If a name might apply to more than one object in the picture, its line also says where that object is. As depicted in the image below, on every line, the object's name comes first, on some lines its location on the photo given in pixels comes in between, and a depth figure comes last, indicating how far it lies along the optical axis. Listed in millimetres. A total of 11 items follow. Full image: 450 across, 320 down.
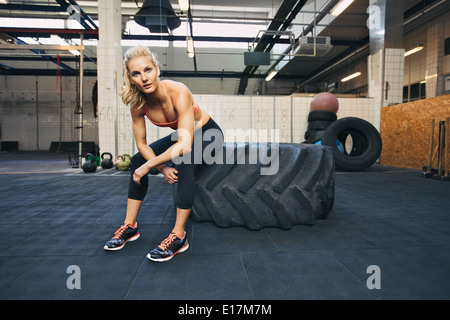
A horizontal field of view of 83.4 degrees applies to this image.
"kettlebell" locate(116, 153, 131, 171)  4409
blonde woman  1127
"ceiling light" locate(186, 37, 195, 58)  6476
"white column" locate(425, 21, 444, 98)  7051
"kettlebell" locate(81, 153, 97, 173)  4109
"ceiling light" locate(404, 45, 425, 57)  6995
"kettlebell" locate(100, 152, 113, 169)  4617
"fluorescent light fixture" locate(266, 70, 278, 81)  9532
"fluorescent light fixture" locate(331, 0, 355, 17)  4956
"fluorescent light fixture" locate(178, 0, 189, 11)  4596
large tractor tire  1486
